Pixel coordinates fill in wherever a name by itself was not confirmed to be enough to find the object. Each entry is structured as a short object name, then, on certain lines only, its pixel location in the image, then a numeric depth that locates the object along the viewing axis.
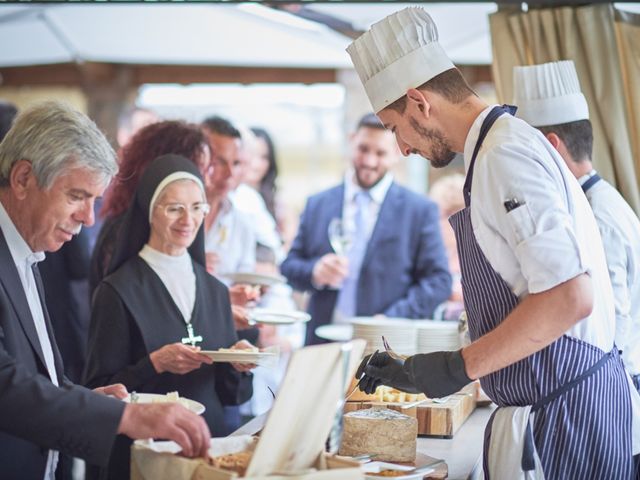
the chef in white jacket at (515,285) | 2.05
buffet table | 2.54
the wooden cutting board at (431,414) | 2.84
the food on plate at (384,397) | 2.94
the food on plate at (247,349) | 2.66
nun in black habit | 3.01
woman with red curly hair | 3.76
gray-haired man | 1.97
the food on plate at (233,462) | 1.96
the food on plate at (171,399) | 2.41
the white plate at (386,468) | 2.11
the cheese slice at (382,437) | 2.39
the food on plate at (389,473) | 2.15
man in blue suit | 5.02
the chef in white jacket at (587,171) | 2.99
